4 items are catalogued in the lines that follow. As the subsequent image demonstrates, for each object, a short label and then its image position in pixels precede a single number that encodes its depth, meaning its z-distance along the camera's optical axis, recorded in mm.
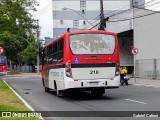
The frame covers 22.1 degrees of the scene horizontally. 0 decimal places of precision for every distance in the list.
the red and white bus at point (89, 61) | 18500
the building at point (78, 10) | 83750
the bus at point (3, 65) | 63706
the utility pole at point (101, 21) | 38812
